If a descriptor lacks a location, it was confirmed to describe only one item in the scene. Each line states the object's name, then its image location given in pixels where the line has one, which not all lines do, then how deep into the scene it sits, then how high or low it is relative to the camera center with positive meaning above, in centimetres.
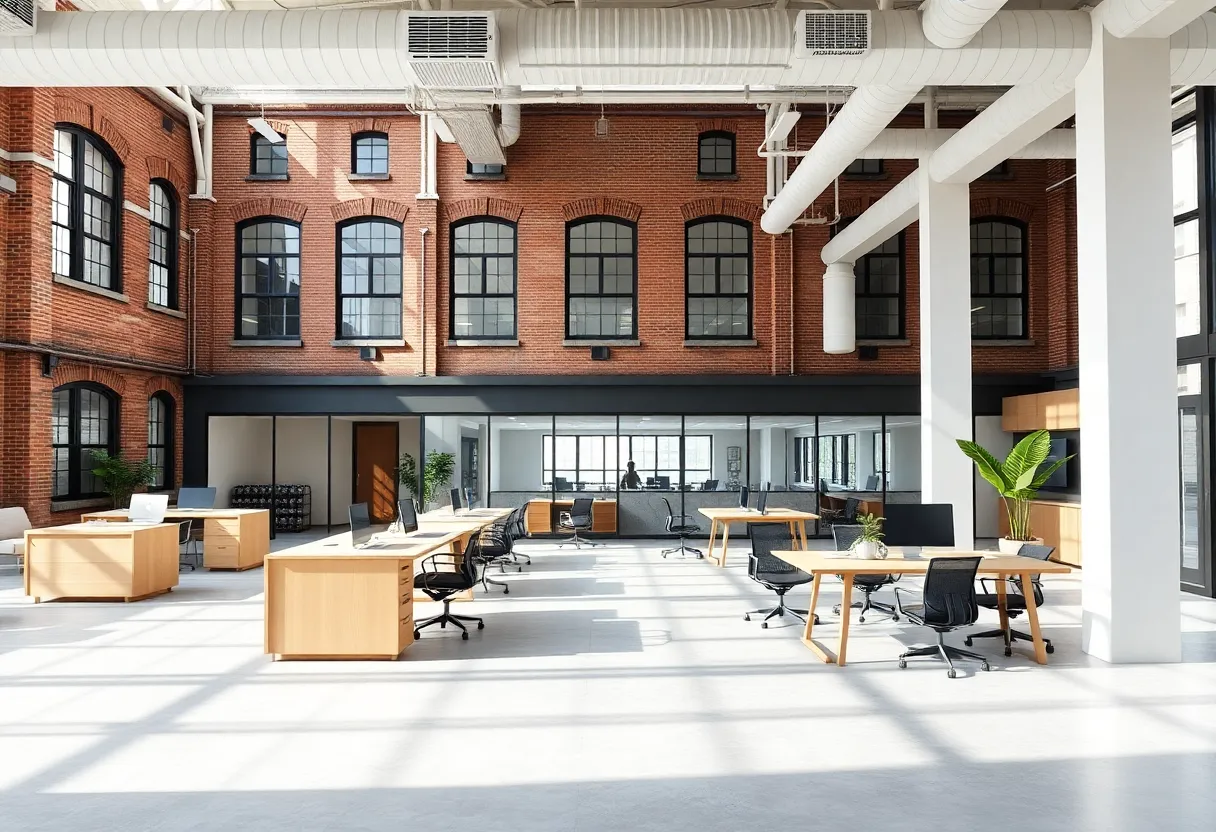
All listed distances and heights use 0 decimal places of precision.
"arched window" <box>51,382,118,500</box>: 1263 +4
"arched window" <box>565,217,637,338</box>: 1596 +277
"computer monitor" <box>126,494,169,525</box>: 1046 -85
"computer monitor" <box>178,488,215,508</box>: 1291 -88
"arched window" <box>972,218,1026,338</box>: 1598 +277
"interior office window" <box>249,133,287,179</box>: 1603 +496
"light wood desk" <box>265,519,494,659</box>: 695 -131
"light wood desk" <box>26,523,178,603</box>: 969 -136
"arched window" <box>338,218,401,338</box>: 1592 +275
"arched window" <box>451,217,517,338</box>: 1598 +263
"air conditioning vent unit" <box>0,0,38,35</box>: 699 +329
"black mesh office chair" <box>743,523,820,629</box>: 810 -126
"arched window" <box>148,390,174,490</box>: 1514 -1
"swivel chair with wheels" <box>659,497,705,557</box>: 1323 -138
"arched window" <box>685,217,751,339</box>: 1599 +279
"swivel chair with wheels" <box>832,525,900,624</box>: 864 -140
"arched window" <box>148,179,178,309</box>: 1503 +325
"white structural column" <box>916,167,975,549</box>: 1045 +100
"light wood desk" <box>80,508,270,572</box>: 1226 -136
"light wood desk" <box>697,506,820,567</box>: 1198 -111
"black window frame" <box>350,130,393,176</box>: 1595 +524
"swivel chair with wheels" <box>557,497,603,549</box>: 1373 -121
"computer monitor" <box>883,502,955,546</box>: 813 -83
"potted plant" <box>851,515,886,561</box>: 727 -89
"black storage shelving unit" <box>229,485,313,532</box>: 1652 -122
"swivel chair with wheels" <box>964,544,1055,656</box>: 740 -141
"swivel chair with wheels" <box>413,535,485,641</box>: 770 -127
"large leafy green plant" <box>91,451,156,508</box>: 1305 -59
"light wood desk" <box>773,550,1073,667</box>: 682 -103
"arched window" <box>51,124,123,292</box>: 1268 +333
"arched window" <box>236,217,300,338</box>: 1600 +279
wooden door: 1961 -61
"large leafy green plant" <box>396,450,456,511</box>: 1570 -69
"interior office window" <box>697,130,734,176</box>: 1605 +502
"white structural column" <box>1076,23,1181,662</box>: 691 +52
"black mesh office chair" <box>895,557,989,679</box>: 652 -119
